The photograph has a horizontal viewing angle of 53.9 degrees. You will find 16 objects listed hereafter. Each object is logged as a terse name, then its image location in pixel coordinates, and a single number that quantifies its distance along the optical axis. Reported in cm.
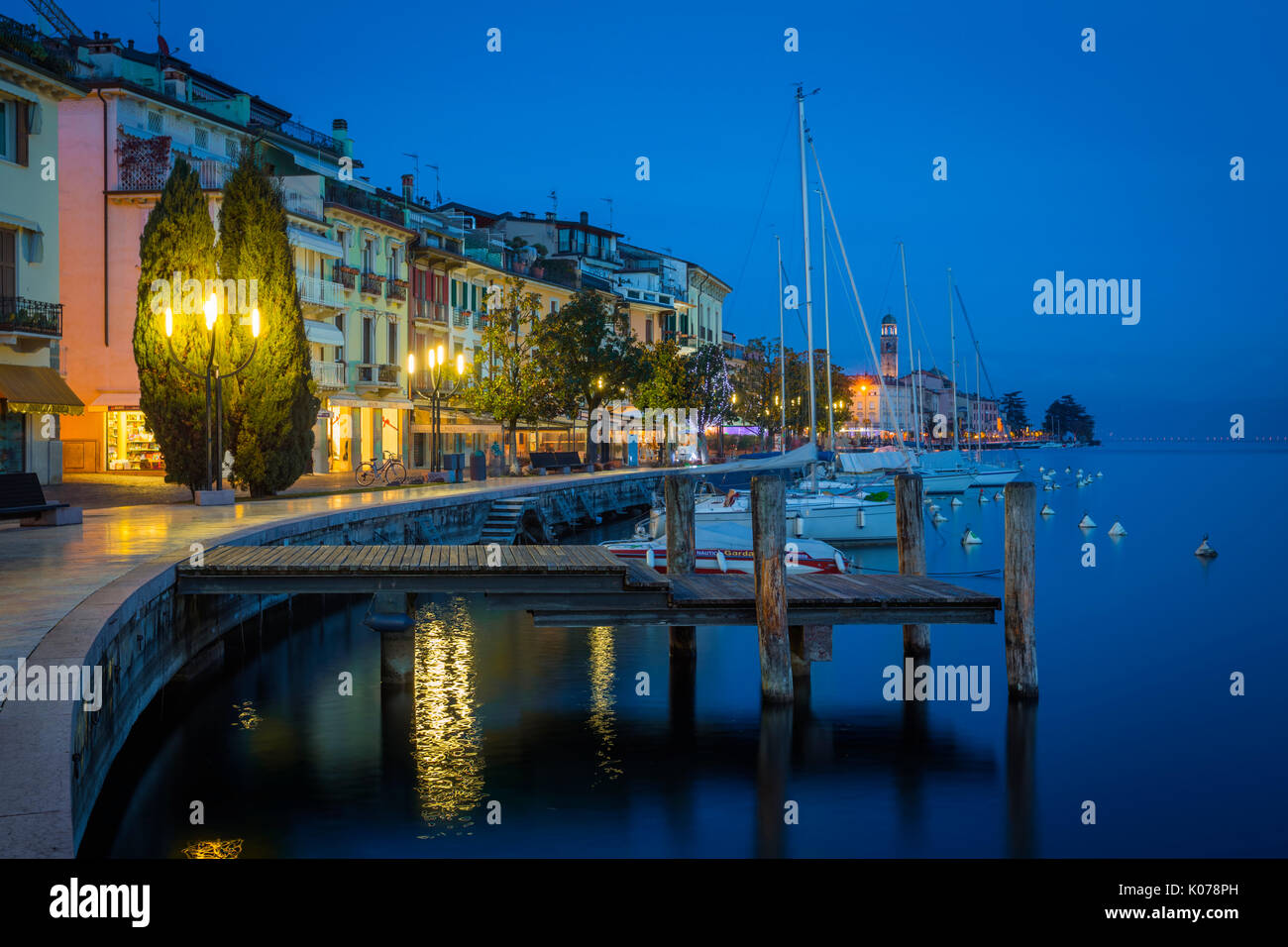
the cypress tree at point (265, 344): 3044
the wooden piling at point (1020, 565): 1575
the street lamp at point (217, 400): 2683
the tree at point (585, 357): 5531
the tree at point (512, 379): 5262
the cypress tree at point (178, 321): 2922
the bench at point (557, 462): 5428
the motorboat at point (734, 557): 2370
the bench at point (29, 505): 2053
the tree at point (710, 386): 8544
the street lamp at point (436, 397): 4203
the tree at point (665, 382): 7381
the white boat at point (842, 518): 3769
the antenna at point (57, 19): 4246
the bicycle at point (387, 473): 4206
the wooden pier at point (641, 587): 1494
